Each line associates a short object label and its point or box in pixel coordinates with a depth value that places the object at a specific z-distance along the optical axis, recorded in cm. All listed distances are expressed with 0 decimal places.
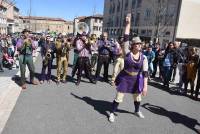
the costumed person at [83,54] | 553
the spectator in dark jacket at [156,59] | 730
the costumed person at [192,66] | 540
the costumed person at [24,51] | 492
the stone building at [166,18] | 1937
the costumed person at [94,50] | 708
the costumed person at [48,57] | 558
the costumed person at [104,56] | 601
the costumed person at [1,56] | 669
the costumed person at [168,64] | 603
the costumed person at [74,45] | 569
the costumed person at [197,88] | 507
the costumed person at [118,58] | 558
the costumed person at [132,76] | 338
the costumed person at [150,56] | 685
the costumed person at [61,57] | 548
